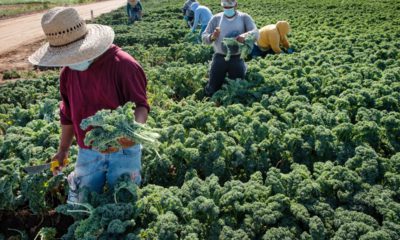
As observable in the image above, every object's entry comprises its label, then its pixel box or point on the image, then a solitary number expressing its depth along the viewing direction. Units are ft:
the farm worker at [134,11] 59.36
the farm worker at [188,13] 43.99
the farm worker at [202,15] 36.55
